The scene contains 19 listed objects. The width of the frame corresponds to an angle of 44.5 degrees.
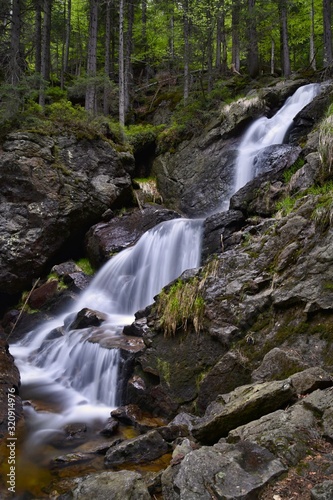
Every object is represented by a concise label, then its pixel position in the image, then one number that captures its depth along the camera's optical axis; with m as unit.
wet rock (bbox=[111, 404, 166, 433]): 6.50
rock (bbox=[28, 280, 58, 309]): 12.99
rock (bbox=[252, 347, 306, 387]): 4.74
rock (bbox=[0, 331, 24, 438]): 6.83
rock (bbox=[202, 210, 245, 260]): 10.27
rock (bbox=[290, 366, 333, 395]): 4.02
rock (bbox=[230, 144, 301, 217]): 10.01
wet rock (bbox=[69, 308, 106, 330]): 10.50
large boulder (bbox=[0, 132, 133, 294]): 13.42
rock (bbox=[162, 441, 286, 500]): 2.82
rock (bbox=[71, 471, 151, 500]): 3.51
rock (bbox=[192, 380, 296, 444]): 4.02
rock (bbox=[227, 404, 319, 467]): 3.14
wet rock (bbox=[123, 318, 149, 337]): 8.84
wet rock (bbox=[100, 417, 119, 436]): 6.48
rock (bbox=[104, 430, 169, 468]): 5.32
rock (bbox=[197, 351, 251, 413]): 5.80
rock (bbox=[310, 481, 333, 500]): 2.47
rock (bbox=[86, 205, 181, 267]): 13.75
